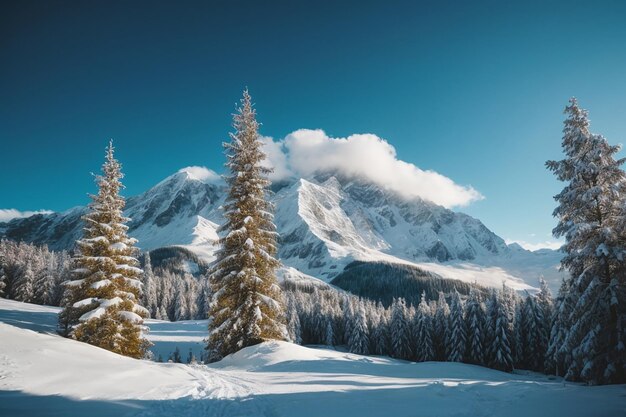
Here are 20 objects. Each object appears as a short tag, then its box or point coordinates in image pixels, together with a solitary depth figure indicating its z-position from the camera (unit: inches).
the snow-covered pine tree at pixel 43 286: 2896.2
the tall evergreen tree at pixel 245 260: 713.6
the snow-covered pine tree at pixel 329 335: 3302.2
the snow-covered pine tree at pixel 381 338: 2780.5
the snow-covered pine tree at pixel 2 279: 2572.8
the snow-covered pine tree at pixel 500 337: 1776.6
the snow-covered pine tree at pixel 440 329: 2324.1
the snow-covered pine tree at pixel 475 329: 1941.4
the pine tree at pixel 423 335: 2321.5
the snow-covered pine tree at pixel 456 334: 1989.4
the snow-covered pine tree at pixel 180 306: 3949.3
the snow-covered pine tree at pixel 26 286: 2785.4
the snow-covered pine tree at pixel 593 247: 527.2
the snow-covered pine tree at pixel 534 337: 1887.3
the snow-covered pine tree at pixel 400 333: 2519.7
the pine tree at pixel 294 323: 3039.9
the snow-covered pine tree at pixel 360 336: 2694.4
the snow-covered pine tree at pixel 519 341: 1924.2
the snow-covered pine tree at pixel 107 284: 735.7
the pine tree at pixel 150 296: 3821.4
